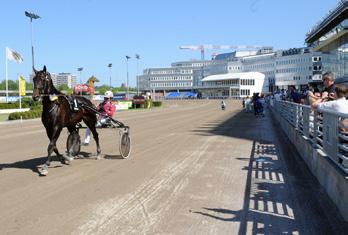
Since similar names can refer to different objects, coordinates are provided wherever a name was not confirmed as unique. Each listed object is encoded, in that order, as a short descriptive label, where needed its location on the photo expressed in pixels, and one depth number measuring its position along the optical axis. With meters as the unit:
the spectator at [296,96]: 20.93
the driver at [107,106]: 13.20
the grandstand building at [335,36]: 46.03
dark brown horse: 9.98
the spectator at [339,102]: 7.91
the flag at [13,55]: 51.16
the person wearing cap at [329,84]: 10.73
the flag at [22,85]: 45.09
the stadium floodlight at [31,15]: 51.69
